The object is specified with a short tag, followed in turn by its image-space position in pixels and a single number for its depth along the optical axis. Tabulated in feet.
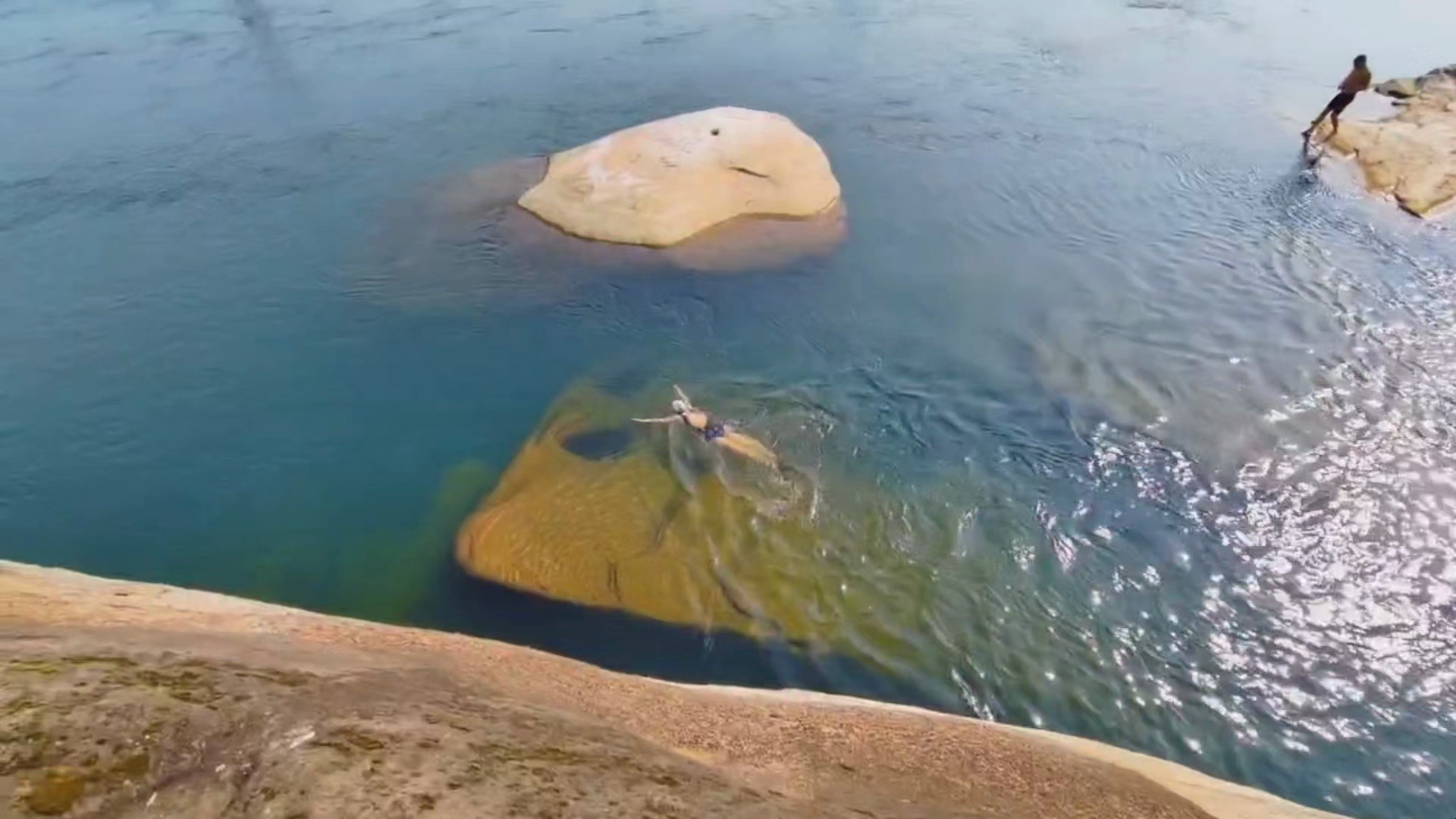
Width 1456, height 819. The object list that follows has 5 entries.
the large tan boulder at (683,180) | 50.06
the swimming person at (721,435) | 35.29
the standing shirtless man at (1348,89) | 61.26
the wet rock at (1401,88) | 72.54
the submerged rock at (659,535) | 29.60
